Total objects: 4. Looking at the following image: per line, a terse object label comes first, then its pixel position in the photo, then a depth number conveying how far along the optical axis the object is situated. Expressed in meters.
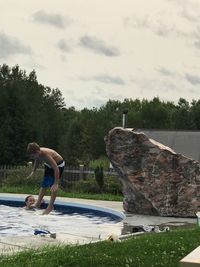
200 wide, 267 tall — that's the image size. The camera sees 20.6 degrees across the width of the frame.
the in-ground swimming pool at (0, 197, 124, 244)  9.80
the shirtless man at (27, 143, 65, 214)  12.02
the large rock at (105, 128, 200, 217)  12.68
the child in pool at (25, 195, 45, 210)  14.10
